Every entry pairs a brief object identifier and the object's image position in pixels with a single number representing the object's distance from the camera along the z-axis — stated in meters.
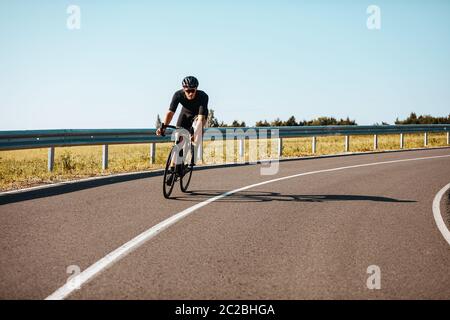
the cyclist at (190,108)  8.70
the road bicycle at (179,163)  8.91
